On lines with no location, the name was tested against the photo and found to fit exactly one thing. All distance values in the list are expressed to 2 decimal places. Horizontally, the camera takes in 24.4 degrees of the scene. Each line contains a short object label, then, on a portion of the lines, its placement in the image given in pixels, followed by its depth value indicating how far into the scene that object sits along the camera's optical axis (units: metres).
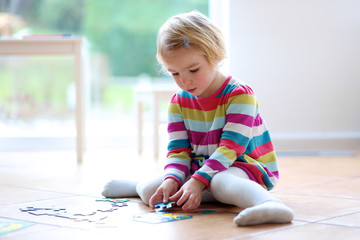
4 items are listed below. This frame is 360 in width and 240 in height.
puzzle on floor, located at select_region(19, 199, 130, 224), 1.82
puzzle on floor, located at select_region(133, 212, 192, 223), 1.80
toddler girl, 1.89
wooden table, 2.79
